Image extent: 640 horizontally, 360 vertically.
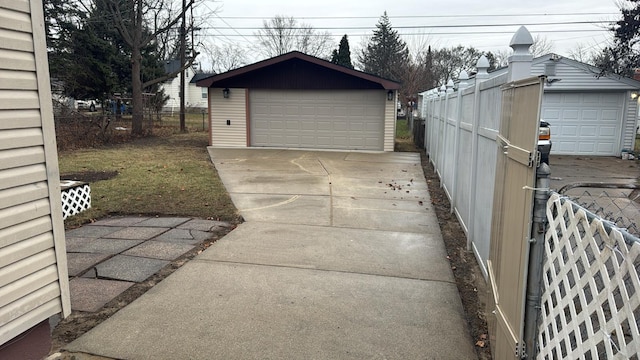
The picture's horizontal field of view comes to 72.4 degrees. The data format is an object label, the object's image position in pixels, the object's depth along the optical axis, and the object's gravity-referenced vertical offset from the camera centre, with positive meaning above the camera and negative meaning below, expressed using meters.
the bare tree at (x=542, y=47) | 41.53 +6.21
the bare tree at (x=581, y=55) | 32.09 +4.21
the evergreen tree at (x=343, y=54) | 40.53 +5.28
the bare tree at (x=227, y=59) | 53.72 +6.41
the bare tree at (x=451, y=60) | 41.88 +5.32
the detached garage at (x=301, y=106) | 15.98 +0.17
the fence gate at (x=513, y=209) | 2.16 -0.56
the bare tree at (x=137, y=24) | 18.44 +3.71
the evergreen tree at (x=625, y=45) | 15.28 +2.47
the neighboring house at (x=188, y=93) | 46.69 +1.87
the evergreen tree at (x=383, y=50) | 42.63 +6.32
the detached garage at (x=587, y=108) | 15.66 +0.17
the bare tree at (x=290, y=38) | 48.07 +7.95
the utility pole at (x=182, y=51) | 21.48 +2.93
